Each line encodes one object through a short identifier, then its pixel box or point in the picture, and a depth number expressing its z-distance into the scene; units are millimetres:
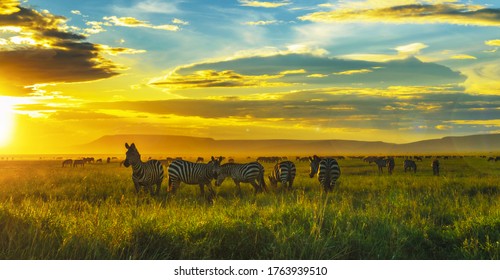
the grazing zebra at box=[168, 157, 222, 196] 19703
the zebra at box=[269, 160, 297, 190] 22623
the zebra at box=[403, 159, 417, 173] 46312
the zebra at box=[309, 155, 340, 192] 21953
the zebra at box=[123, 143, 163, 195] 18891
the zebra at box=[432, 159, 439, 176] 41625
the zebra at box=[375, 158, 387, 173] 45603
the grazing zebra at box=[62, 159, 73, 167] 69125
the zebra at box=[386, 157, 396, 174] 43238
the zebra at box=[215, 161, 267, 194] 21253
